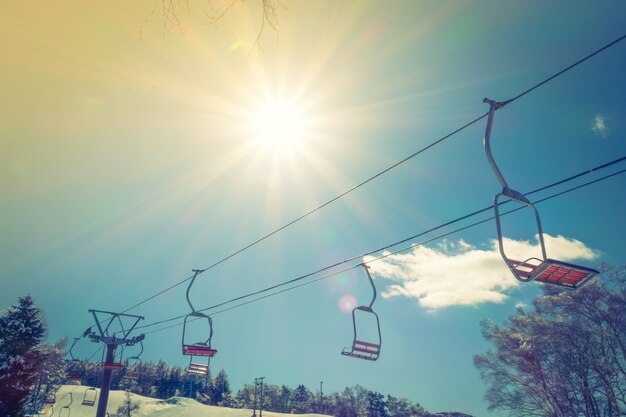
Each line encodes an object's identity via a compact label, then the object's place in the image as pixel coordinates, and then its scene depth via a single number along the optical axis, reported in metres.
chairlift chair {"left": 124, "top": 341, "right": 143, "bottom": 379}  35.69
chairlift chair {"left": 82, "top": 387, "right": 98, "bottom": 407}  104.64
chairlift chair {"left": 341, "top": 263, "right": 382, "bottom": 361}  11.94
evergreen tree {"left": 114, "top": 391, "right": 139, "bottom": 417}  88.12
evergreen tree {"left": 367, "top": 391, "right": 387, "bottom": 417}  121.22
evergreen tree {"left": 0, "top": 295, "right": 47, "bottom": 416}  36.47
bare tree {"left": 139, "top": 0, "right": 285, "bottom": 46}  3.70
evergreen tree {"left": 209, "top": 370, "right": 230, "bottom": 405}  149.12
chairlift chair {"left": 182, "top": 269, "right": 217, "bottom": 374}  17.02
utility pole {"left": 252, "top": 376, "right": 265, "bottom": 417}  77.13
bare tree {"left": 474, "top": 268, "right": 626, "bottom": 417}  31.56
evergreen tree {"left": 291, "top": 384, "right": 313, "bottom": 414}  135.02
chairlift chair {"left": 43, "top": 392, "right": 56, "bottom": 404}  79.56
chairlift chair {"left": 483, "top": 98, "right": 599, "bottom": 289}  5.43
